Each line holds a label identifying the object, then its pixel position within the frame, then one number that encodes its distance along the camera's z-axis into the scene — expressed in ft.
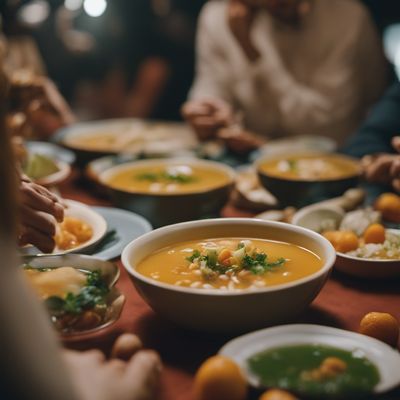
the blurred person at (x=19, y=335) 2.70
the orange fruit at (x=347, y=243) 5.44
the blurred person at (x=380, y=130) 9.17
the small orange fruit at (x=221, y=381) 3.42
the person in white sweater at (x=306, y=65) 12.23
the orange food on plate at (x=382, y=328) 4.26
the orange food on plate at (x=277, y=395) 3.31
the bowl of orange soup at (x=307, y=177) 6.87
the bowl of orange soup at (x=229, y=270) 4.02
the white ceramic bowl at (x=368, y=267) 5.09
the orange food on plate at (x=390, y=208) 6.34
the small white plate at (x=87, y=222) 5.46
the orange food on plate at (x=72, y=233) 5.77
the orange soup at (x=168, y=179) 7.35
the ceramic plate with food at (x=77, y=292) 4.13
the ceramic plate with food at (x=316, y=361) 3.43
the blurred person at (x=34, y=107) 9.24
